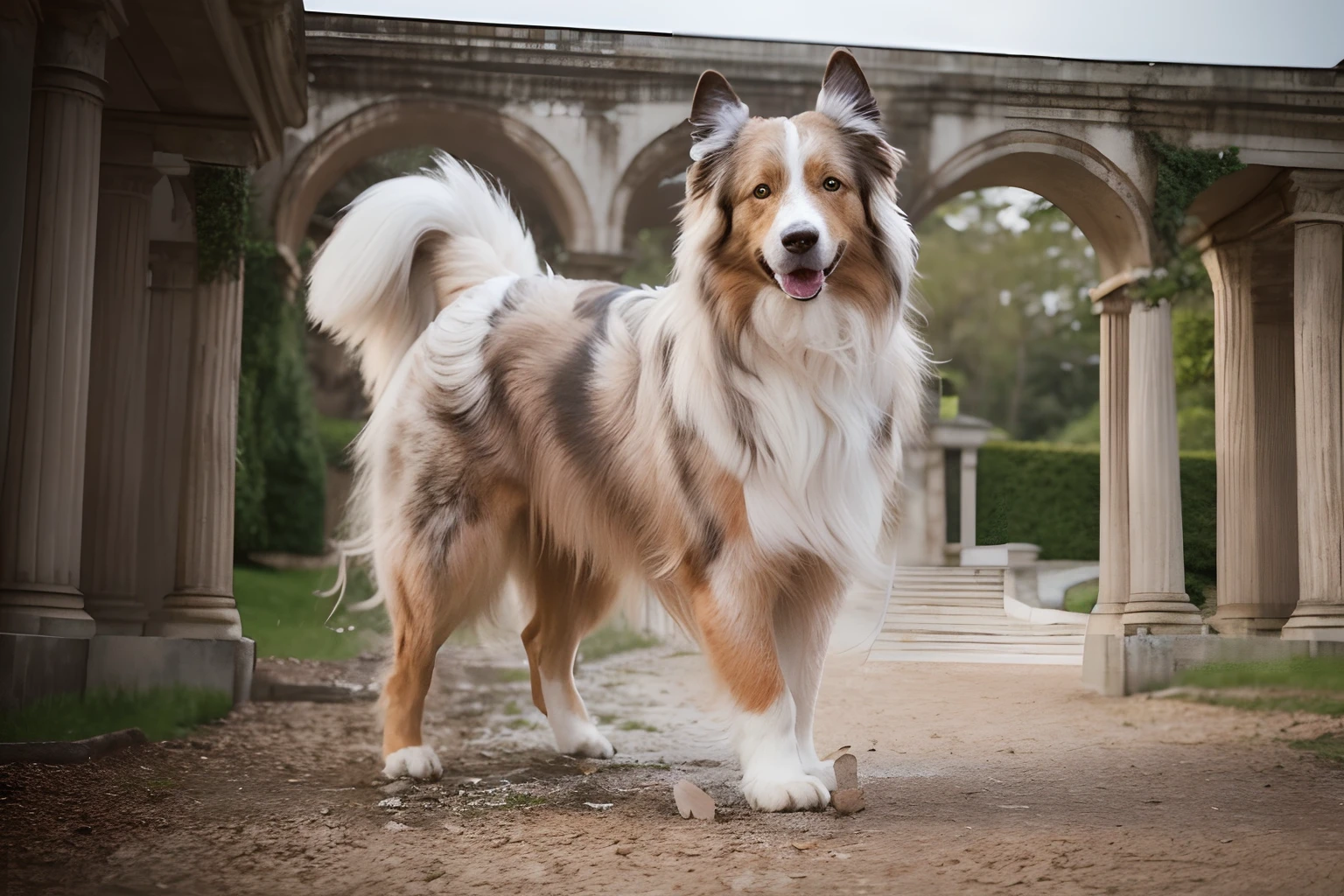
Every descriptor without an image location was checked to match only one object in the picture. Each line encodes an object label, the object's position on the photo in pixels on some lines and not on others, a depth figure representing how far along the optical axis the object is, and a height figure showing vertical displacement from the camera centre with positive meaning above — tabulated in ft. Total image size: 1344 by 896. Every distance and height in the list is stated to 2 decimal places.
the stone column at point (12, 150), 12.49 +3.75
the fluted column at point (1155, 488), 15.61 +0.62
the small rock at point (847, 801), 9.70 -2.12
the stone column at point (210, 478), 17.31 +0.57
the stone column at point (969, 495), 15.83 +0.48
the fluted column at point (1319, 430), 14.76 +1.32
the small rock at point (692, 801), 9.78 -2.19
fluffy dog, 10.12 +0.88
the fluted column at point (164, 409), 17.57 +1.54
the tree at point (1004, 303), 47.73 +9.46
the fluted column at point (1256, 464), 15.19 +0.91
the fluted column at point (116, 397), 16.67 +1.61
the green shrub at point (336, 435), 27.60 +1.99
